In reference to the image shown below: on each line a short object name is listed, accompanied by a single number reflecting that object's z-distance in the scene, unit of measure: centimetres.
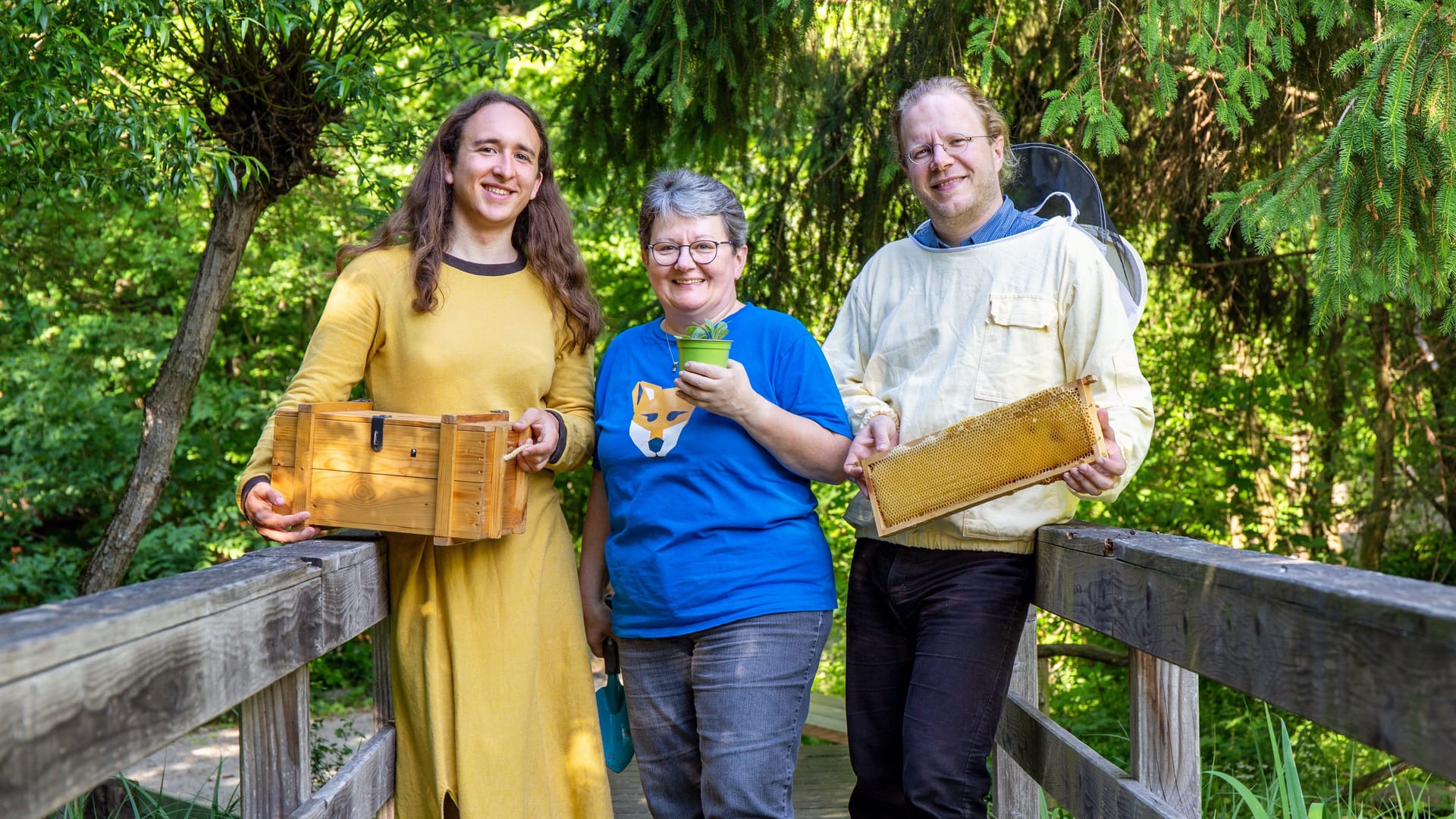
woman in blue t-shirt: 235
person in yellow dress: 246
